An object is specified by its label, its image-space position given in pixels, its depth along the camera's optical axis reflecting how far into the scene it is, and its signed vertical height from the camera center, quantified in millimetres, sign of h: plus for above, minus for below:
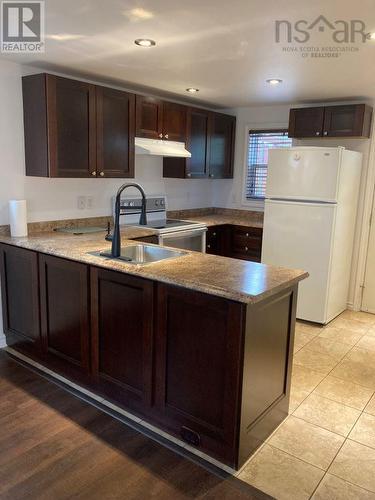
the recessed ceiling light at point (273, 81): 3375 +803
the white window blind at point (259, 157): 4875 +259
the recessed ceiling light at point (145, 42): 2450 +788
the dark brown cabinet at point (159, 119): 3777 +534
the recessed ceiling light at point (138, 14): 2018 +787
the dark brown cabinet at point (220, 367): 1982 -954
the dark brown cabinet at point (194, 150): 4395 +285
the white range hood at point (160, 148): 3762 +260
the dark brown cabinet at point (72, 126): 3078 +360
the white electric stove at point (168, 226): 3892 -481
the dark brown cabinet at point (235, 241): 4547 -699
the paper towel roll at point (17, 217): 3117 -348
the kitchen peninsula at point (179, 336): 2010 -879
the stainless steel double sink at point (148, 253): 2834 -545
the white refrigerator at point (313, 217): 3783 -348
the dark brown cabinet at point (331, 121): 3914 +579
